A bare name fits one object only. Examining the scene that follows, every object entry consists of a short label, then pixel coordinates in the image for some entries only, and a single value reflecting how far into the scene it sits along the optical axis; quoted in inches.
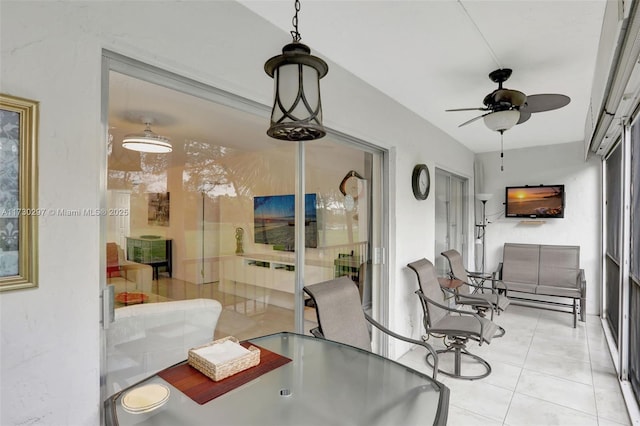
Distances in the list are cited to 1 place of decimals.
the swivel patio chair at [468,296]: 147.2
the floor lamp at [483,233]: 233.3
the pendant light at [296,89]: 44.6
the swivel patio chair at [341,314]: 84.8
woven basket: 49.8
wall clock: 141.0
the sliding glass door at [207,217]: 58.5
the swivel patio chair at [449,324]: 117.0
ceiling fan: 95.6
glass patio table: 42.5
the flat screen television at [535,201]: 208.5
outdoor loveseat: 187.7
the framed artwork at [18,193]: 42.2
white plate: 42.9
